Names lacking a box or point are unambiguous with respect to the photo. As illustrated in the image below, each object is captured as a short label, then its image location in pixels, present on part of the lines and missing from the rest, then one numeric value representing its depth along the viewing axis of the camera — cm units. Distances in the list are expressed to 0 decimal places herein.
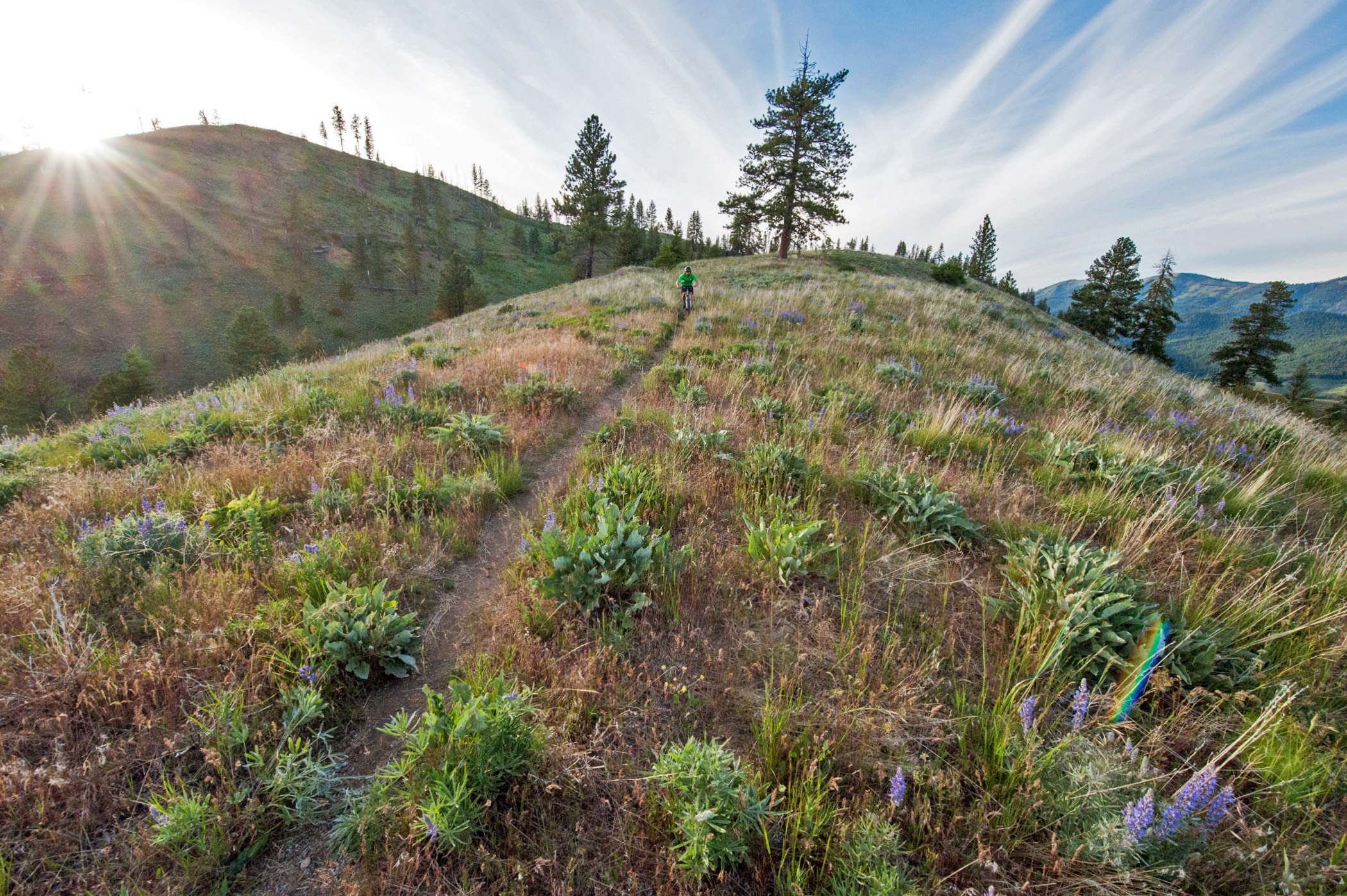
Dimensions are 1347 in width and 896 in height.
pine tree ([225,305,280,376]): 4156
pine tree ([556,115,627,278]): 4412
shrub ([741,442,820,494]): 430
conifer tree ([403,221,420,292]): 6881
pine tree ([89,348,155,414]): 3559
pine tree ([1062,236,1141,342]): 4341
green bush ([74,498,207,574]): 297
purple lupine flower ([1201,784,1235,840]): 168
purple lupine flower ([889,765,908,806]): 175
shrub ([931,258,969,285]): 3656
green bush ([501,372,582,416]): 690
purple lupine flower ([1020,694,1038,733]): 196
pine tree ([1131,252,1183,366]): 4256
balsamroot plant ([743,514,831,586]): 312
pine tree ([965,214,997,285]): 6981
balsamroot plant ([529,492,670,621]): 295
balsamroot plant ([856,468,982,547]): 367
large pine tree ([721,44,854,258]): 3366
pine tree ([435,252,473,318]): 5222
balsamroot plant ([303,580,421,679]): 254
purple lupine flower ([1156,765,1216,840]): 166
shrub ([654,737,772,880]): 168
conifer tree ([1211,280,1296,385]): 3878
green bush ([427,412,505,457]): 536
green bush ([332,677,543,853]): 178
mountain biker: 1593
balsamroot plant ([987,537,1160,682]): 250
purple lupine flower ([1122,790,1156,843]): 160
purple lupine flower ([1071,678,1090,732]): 194
